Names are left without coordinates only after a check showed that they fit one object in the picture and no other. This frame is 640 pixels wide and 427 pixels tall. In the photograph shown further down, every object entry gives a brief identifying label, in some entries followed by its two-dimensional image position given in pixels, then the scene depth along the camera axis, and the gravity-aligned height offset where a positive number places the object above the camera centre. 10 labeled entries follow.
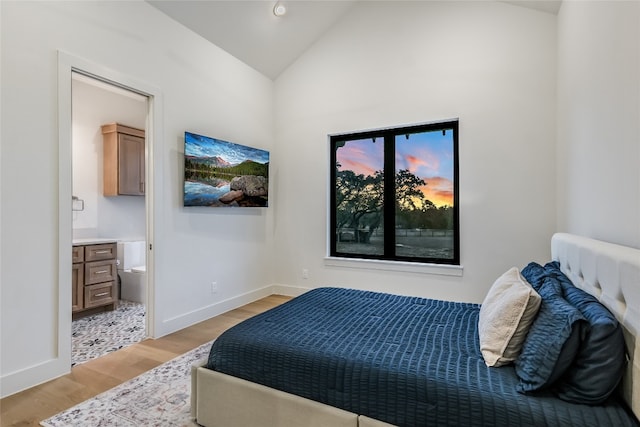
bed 1.18 -0.64
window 3.86 +0.25
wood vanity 3.62 -0.69
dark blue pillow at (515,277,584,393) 1.23 -0.49
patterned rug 1.93 -1.15
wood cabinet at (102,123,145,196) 4.51 +0.72
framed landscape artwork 3.44 +0.47
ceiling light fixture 3.70 +2.24
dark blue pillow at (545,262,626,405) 1.16 -0.51
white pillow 1.48 -0.49
